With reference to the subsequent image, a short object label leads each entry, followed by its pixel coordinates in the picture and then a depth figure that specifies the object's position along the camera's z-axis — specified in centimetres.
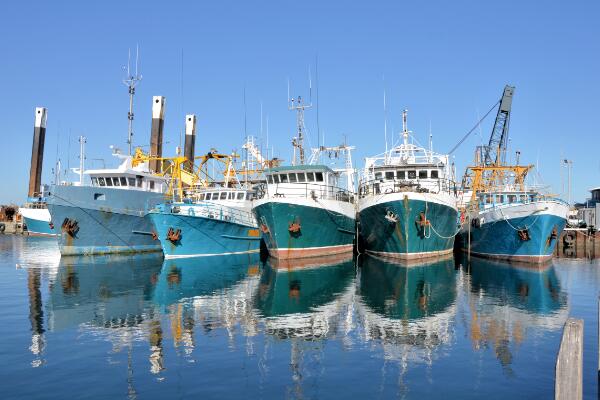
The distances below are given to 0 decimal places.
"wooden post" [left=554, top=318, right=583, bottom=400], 666
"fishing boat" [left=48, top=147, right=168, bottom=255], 3528
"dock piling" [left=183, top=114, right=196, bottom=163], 6084
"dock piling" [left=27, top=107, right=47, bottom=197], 6181
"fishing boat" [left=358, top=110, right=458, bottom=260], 3117
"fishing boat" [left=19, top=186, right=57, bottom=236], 6359
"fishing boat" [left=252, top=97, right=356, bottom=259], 3144
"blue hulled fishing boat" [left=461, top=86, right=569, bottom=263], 3183
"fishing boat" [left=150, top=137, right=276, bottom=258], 3284
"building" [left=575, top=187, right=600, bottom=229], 6078
